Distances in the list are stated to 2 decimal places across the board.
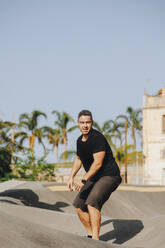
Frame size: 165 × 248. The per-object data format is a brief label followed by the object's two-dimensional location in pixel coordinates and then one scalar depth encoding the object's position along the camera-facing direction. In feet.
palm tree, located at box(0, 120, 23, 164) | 102.10
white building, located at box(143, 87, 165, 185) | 143.23
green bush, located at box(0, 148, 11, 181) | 96.94
